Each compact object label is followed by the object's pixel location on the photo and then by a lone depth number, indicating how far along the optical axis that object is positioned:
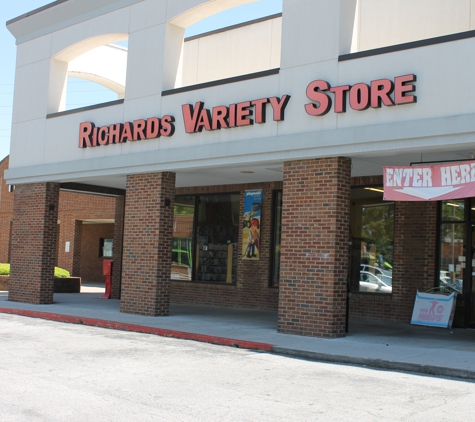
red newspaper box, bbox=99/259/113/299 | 23.62
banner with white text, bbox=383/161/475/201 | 11.42
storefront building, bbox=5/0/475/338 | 12.43
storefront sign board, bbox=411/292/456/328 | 14.61
